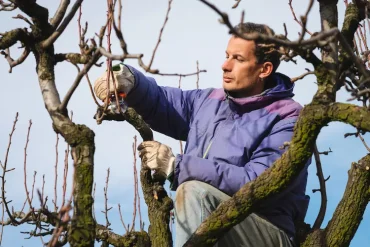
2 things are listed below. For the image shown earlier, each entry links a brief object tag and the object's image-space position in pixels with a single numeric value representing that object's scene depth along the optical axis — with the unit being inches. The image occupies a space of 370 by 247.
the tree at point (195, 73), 239.3
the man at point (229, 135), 290.8
